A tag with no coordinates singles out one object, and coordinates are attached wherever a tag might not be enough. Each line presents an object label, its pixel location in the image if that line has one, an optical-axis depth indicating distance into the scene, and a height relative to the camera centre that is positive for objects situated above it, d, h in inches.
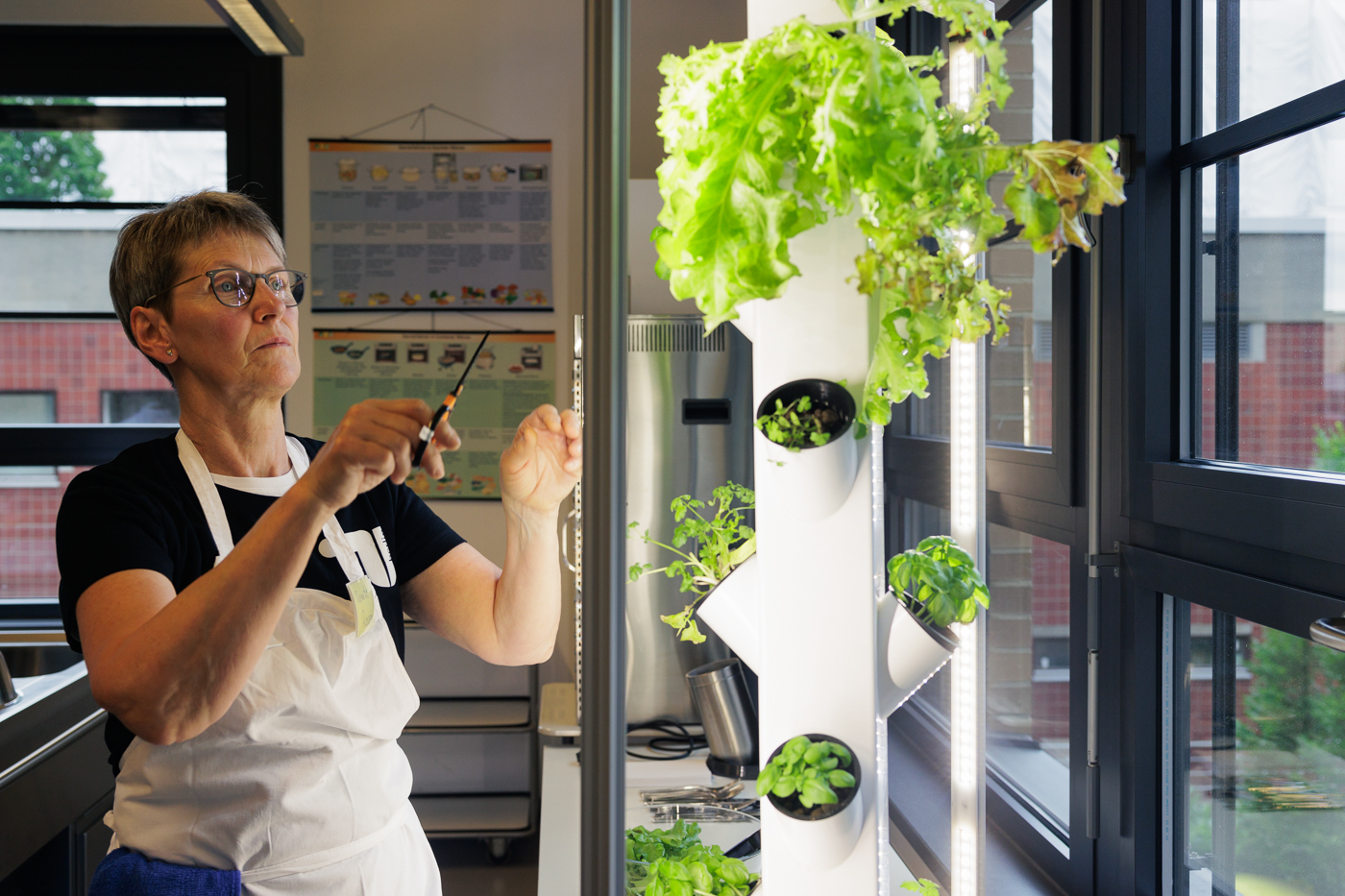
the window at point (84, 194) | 122.9 +32.9
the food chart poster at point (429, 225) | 126.6 +29.1
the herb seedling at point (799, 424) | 30.1 +0.3
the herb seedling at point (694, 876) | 36.6 -18.1
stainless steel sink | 94.2 -23.2
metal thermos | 70.0 -21.6
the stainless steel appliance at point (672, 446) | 90.3 -1.3
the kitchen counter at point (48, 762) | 68.7 -26.6
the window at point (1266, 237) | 45.0 +10.6
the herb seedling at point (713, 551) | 41.9 -5.9
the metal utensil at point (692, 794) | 68.2 -27.3
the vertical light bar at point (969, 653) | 36.1 -8.6
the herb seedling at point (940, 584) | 34.1 -5.8
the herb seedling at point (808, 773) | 30.4 -11.5
